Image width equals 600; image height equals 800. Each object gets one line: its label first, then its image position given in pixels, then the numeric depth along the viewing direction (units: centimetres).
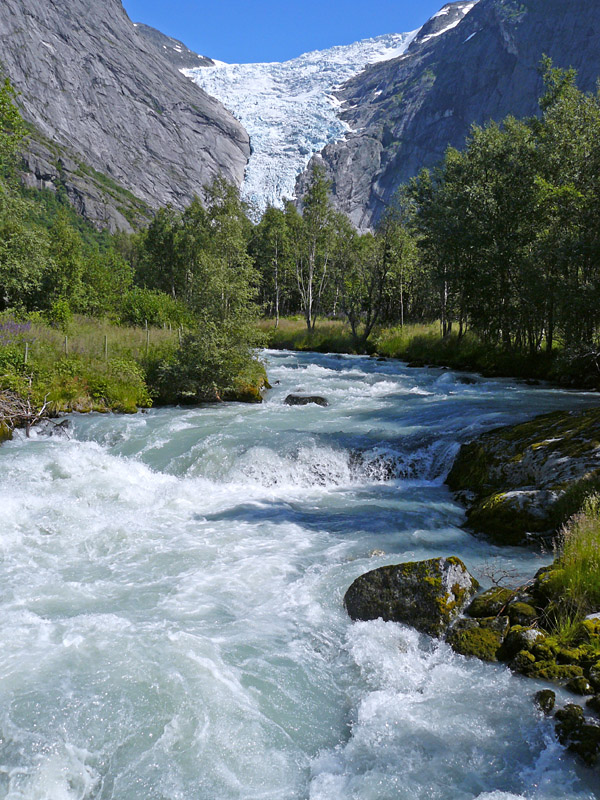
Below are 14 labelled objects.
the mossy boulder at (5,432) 1418
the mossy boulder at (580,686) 453
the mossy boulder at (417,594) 606
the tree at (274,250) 5466
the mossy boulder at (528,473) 852
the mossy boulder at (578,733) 406
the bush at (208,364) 2002
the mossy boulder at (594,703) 429
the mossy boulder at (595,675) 453
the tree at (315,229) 4278
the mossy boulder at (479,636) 550
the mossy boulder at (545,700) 457
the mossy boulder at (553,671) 479
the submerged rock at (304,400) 1991
